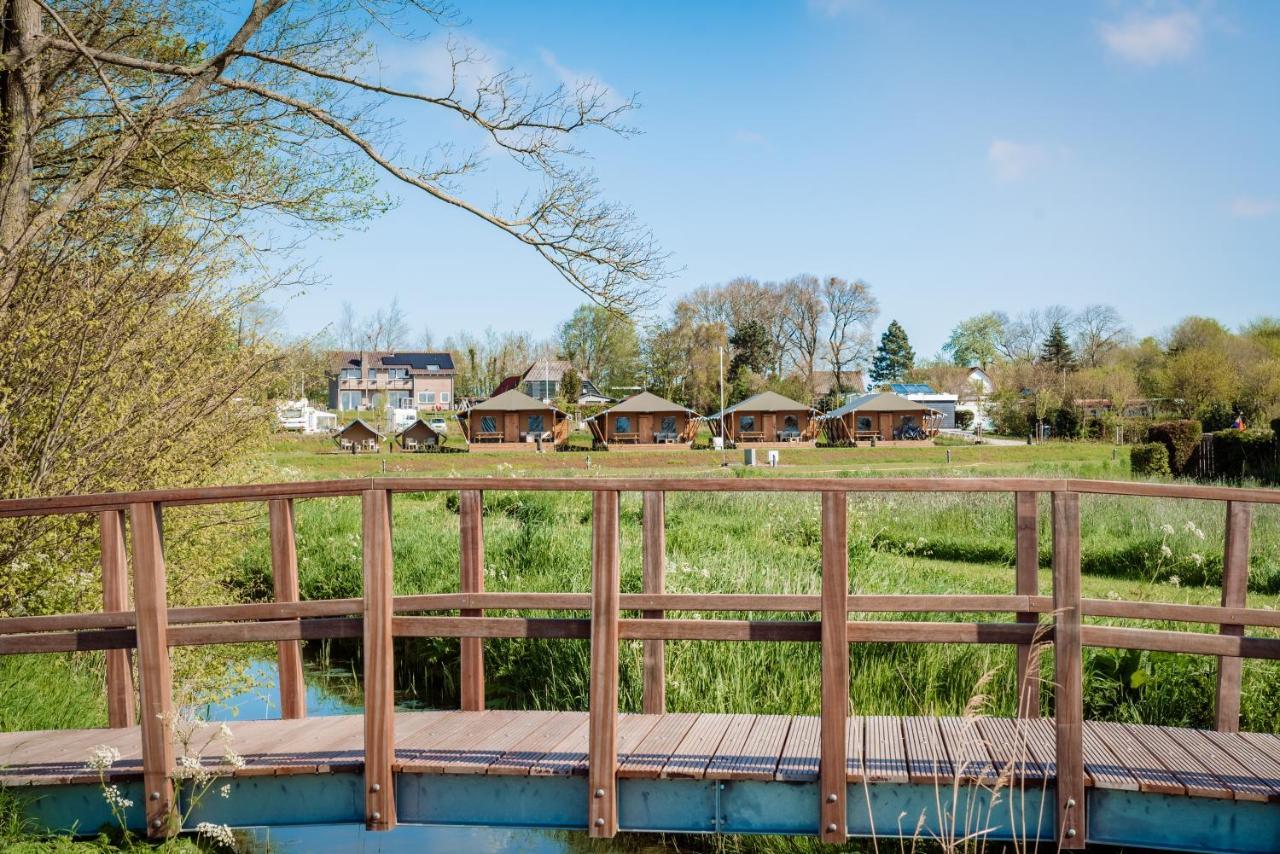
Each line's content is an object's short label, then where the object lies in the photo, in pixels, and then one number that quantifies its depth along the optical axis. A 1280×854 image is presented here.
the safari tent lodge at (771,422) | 60.75
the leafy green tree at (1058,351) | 78.19
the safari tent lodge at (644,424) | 58.62
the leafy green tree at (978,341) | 98.06
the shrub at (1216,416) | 47.19
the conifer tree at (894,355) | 96.56
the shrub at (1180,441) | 32.22
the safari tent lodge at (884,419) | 61.03
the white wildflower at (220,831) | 4.24
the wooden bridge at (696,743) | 4.24
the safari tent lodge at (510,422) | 58.62
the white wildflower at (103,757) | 4.39
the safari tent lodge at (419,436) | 58.75
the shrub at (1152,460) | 30.67
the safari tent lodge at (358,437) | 56.31
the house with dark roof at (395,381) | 96.31
